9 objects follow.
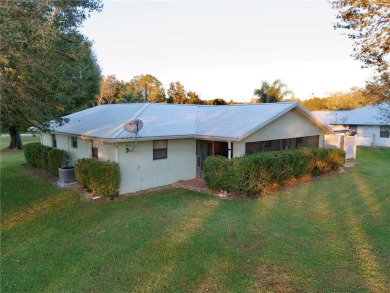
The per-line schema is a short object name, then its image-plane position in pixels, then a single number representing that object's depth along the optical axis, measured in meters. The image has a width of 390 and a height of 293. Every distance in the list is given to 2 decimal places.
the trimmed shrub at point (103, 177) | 10.49
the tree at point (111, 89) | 48.91
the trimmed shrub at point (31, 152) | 16.99
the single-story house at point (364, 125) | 27.64
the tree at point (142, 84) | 58.39
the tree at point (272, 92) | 34.66
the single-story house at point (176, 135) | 11.30
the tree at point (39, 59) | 6.43
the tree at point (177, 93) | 32.43
